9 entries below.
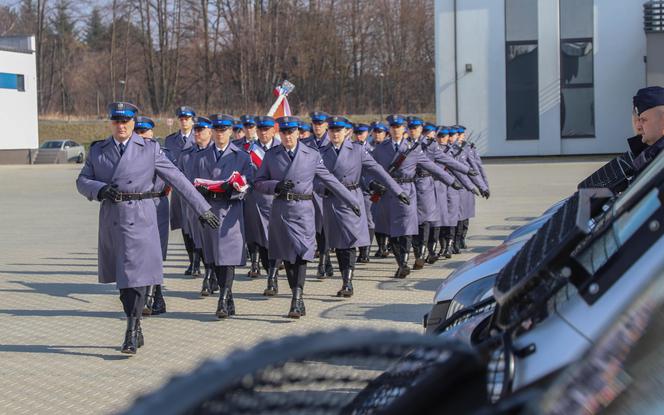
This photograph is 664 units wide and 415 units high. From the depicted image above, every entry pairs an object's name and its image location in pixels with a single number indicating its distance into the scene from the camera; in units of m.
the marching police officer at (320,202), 11.57
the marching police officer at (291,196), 9.41
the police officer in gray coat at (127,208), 7.85
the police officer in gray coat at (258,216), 11.49
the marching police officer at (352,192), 10.61
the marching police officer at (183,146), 12.25
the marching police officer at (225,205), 9.35
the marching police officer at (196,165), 10.34
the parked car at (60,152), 50.25
